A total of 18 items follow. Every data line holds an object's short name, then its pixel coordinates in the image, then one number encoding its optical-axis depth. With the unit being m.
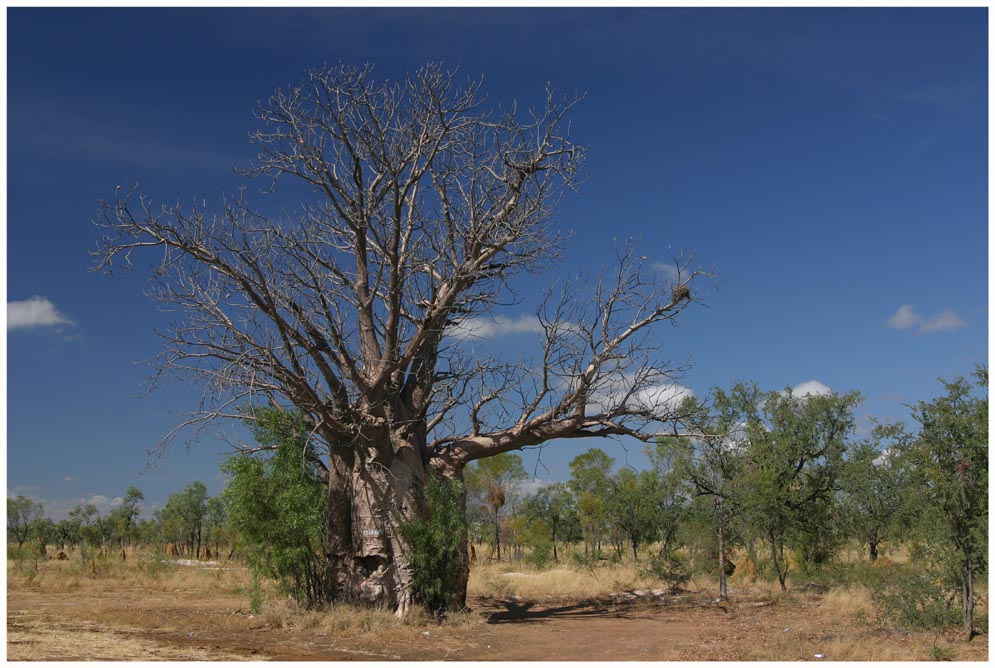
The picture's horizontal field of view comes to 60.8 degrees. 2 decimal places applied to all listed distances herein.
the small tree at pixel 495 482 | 38.84
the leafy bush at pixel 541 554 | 26.52
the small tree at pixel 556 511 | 42.00
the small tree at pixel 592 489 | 34.88
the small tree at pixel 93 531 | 45.97
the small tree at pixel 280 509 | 13.55
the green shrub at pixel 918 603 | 12.24
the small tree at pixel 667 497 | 20.17
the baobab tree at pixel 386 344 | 13.14
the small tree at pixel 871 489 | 21.84
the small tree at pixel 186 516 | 41.88
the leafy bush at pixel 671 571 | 20.28
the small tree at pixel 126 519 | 45.34
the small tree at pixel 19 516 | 45.95
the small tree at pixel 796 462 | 20.97
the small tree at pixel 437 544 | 13.61
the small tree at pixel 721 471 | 18.17
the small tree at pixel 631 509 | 28.92
